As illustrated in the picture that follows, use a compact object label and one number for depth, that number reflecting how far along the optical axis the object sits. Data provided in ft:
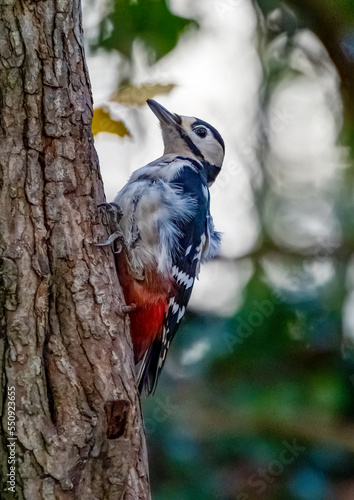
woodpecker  18.75
